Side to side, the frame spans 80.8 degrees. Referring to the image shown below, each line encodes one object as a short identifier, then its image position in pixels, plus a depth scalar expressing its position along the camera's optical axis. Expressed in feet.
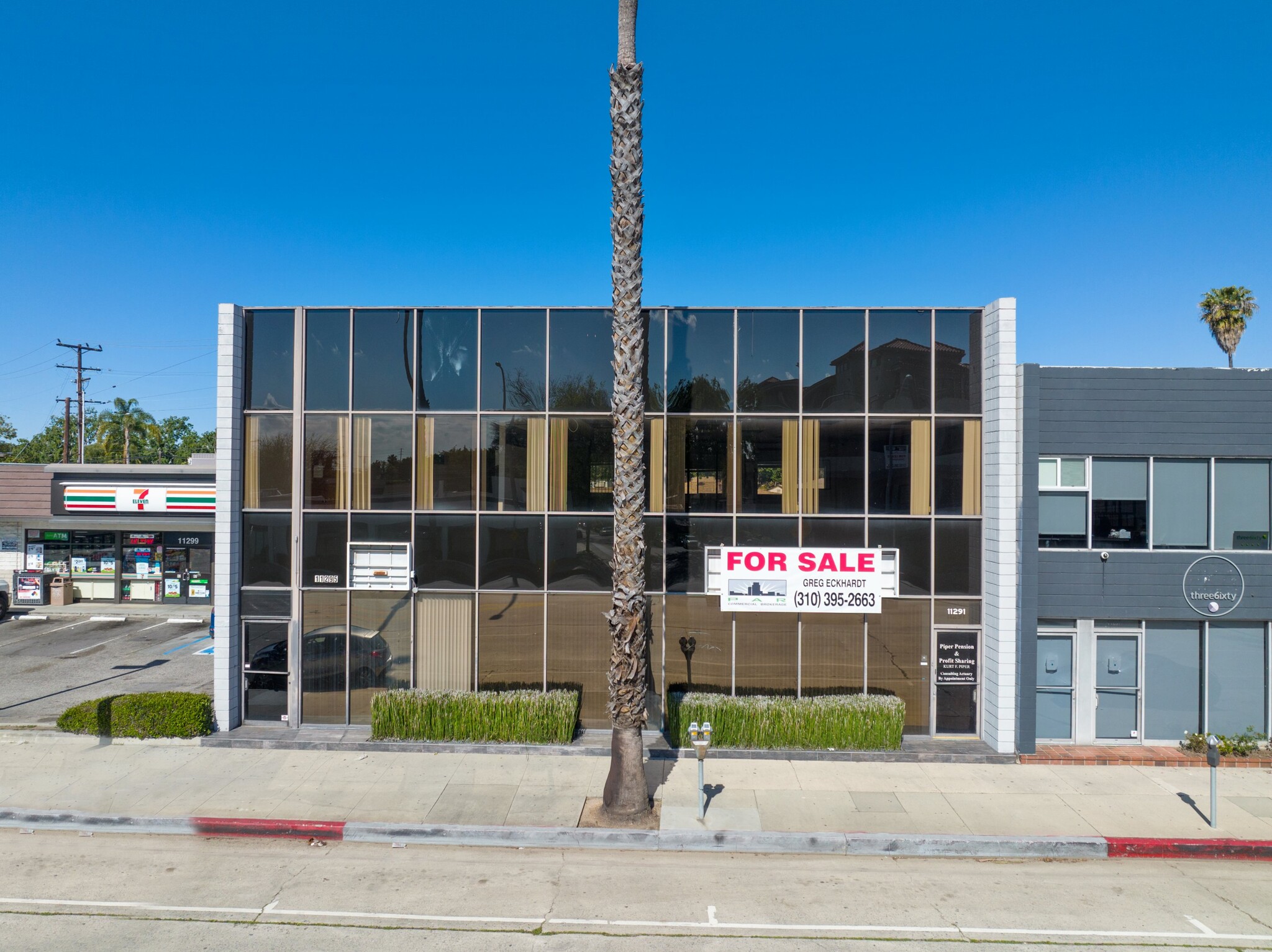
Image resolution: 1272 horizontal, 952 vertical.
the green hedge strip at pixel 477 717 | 43.98
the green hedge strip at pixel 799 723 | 43.50
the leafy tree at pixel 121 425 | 222.89
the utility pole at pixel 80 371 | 169.78
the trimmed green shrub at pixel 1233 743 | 43.16
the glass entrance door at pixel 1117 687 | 45.44
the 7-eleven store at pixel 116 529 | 83.61
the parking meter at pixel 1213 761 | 34.60
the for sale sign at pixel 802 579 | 45.39
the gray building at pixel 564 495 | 45.88
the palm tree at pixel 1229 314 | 142.92
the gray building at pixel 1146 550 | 44.73
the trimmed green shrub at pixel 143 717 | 44.24
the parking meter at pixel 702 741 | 34.53
